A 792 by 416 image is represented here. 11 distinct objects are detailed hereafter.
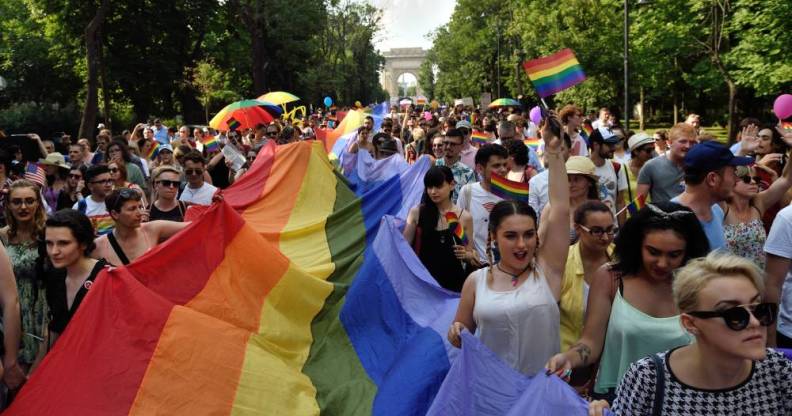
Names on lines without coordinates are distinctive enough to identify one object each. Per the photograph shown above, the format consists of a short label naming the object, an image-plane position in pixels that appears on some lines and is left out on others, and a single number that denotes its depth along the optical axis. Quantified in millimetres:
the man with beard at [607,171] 7992
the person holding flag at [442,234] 6879
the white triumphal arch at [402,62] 189750
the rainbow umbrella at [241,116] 17641
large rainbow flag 5121
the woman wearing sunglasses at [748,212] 5703
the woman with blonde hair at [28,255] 5641
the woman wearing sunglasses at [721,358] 2814
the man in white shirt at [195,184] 9438
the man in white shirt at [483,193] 7512
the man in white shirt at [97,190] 7867
